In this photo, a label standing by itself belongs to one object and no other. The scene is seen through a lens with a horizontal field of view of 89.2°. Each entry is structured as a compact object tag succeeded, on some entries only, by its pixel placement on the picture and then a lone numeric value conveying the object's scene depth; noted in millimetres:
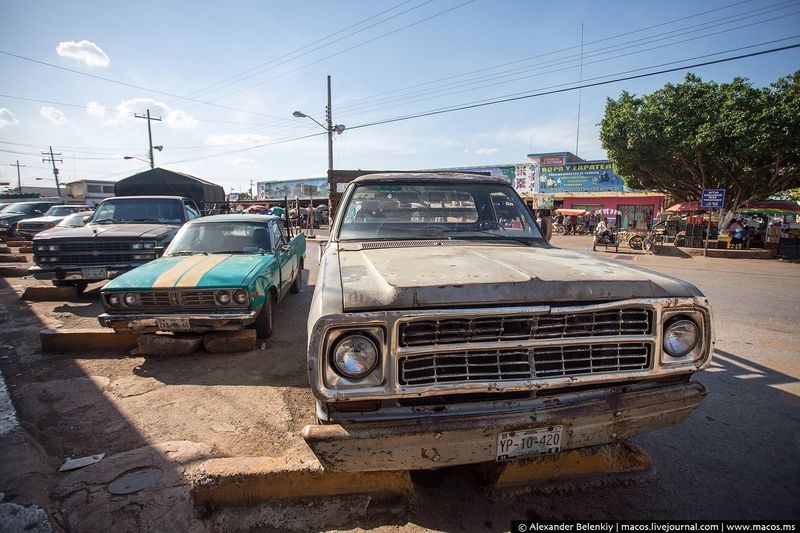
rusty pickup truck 1750
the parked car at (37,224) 14403
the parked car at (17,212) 16606
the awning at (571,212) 28828
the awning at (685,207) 22500
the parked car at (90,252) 6828
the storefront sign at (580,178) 29719
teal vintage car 4316
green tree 14594
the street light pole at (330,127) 23875
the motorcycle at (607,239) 18281
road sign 14672
